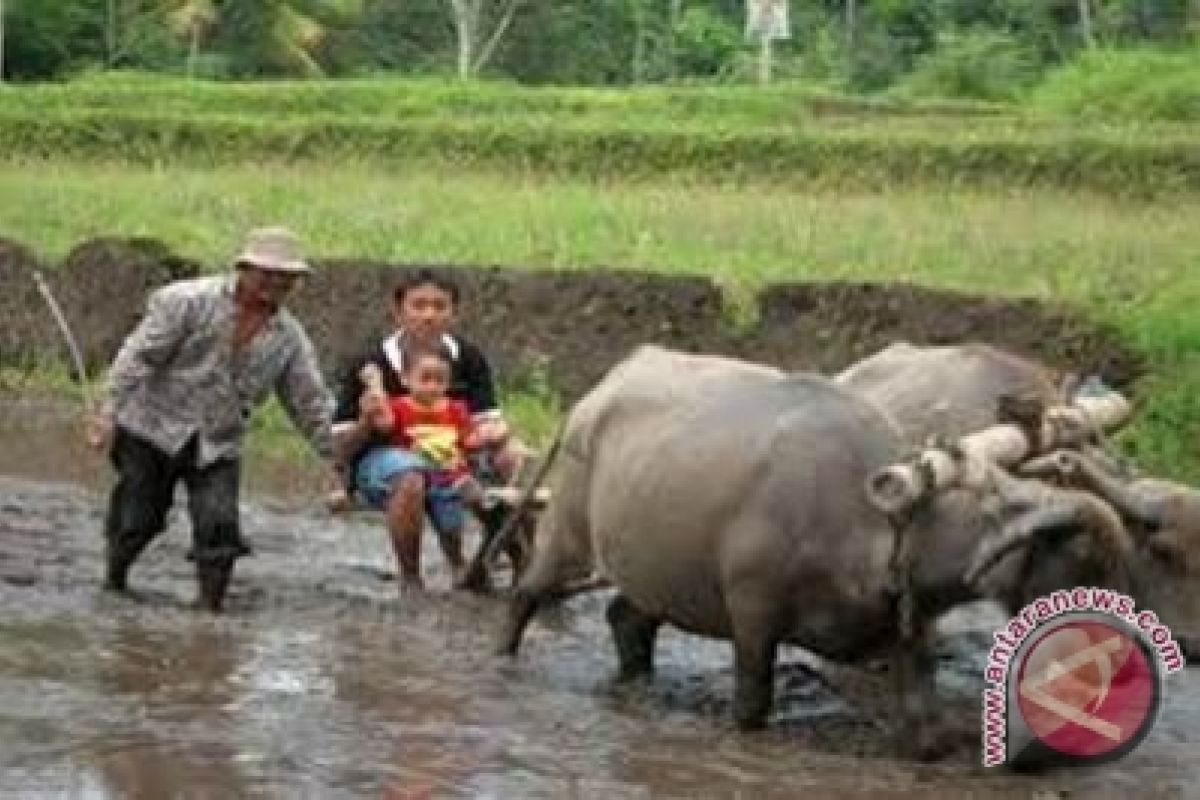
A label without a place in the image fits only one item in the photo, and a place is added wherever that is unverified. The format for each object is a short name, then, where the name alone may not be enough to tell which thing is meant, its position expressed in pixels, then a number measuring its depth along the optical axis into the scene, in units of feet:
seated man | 33.99
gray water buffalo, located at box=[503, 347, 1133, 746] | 24.91
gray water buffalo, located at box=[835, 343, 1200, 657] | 25.53
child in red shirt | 34.22
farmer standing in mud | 32.30
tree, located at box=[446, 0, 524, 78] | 144.36
